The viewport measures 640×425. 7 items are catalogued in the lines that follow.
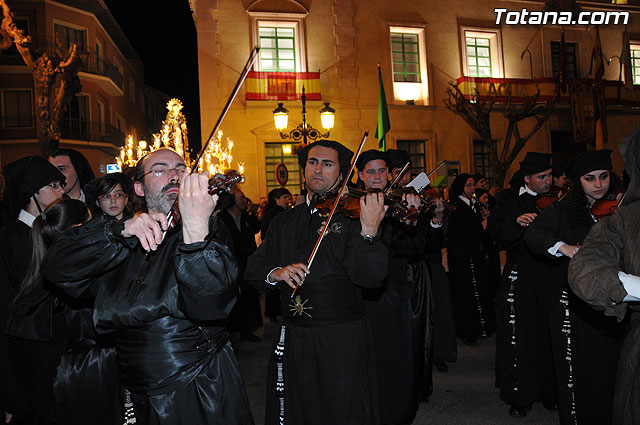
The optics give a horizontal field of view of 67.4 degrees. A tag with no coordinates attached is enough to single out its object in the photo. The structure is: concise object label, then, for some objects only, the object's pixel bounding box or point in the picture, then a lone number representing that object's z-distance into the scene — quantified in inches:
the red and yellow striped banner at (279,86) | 721.0
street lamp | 506.6
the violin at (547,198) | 198.1
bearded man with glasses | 89.5
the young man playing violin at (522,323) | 185.5
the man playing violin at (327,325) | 125.5
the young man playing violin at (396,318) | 170.7
